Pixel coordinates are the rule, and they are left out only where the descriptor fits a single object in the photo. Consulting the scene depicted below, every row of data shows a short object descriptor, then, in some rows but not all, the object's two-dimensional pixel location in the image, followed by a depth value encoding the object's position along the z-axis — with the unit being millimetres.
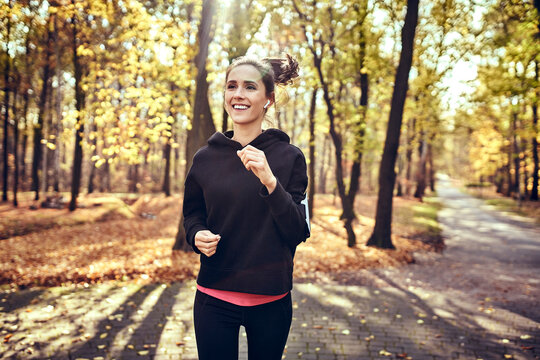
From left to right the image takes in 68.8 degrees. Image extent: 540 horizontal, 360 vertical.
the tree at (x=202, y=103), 9672
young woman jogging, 1978
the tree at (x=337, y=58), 11727
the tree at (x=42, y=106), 20183
